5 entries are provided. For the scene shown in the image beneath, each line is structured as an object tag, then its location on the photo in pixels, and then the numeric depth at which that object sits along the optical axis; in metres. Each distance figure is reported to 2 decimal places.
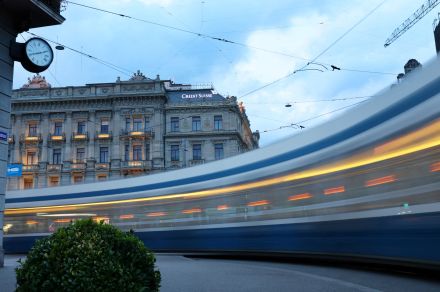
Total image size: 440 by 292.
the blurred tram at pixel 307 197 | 8.46
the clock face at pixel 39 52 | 14.17
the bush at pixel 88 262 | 4.80
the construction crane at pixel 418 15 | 32.16
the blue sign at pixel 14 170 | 31.69
